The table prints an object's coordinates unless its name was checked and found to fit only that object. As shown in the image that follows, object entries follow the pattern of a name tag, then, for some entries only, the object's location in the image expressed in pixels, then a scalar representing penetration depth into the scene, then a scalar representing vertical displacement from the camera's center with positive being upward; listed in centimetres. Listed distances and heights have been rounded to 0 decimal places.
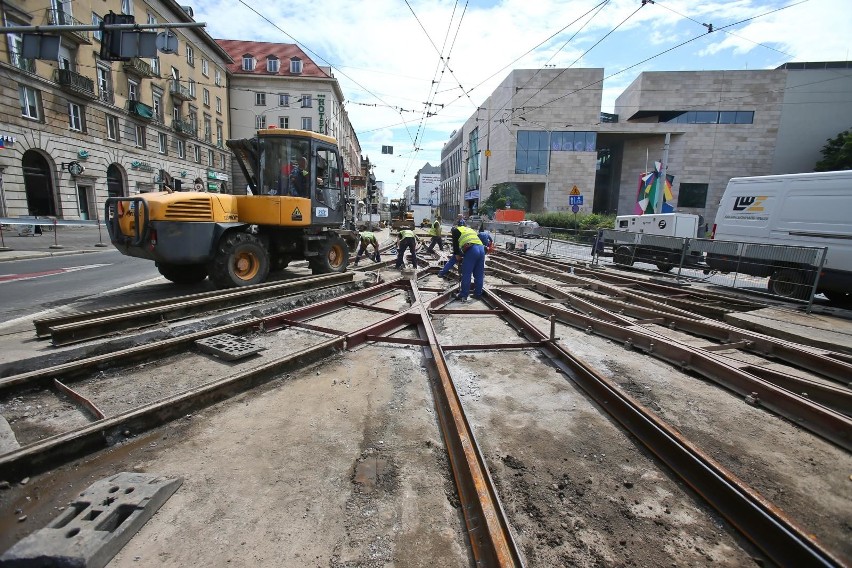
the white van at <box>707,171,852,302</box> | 904 +20
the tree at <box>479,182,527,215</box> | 4662 +271
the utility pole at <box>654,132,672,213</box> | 2659 +222
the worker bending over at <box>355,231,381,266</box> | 1296 -85
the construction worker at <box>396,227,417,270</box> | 1103 -68
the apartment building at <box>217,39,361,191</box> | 4616 +1479
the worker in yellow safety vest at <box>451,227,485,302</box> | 803 -73
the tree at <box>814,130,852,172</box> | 4094 +832
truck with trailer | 1345 -58
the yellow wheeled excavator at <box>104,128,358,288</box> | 655 -17
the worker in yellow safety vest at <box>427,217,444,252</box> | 1417 -48
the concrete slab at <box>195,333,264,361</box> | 440 -158
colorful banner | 2647 +224
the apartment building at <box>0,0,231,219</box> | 1936 +541
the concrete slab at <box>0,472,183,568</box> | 163 -151
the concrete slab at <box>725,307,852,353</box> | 579 -160
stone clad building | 4497 +1163
